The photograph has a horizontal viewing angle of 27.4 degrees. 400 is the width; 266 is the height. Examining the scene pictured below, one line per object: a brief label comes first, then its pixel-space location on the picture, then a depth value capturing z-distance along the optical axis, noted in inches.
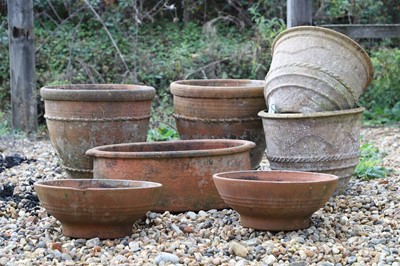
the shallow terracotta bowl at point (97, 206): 167.2
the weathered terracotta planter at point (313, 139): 209.0
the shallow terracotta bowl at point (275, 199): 169.9
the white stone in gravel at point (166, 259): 156.1
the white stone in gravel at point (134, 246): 165.1
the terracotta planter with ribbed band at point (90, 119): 217.6
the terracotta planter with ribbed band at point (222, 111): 224.8
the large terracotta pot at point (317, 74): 212.8
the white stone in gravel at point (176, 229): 178.9
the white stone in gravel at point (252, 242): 167.3
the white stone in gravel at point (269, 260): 155.9
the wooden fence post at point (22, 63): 334.6
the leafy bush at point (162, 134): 307.9
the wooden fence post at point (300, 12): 316.8
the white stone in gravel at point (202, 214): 192.3
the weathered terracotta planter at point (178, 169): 193.6
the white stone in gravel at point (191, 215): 191.5
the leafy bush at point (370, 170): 248.4
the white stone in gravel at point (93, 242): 167.3
